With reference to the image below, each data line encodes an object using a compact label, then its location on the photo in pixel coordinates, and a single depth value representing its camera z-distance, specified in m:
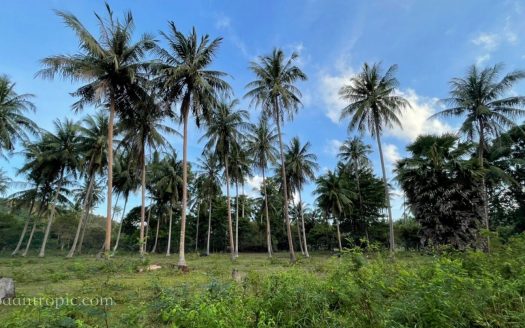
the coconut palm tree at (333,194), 35.06
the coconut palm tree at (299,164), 33.41
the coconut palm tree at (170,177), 36.03
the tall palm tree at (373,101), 23.72
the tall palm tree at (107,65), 15.97
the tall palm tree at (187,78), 17.12
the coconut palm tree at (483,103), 21.94
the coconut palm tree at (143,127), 19.31
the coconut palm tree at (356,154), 39.41
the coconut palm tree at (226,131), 25.58
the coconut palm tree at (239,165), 27.50
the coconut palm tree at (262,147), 30.12
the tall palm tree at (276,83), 23.48
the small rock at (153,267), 14.98
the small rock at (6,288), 7.59
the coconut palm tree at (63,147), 28.83
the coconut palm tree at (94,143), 26.84
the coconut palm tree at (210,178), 34.47
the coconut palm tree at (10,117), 21.47
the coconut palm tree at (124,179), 31.81
